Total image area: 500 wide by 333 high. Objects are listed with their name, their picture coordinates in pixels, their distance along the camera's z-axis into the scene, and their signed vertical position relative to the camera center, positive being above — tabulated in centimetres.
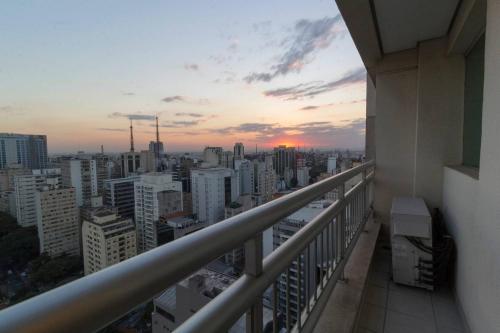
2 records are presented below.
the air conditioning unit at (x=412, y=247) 225 -94
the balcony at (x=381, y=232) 39 -22
